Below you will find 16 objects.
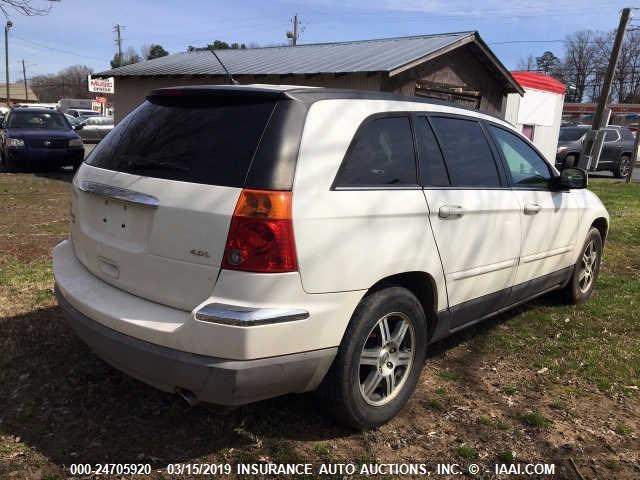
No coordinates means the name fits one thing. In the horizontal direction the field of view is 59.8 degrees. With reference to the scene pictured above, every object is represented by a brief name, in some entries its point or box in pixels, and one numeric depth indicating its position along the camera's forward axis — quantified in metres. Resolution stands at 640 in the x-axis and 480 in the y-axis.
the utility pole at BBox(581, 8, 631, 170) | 13.78
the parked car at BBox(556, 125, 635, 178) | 19.59
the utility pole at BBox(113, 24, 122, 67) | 63.54
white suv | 2.36
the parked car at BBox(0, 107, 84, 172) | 13.88
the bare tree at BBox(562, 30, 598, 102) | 78.97
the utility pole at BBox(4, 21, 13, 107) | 53.03
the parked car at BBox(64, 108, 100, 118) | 39.75
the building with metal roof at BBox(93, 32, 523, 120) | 11.05
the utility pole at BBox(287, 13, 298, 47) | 43.12
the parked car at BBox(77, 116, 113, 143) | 28.75
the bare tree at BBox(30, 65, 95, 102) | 104.56
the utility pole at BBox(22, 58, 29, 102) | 82.35
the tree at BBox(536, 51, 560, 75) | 83.44
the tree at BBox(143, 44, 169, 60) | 71.94
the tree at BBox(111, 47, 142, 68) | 64.86
